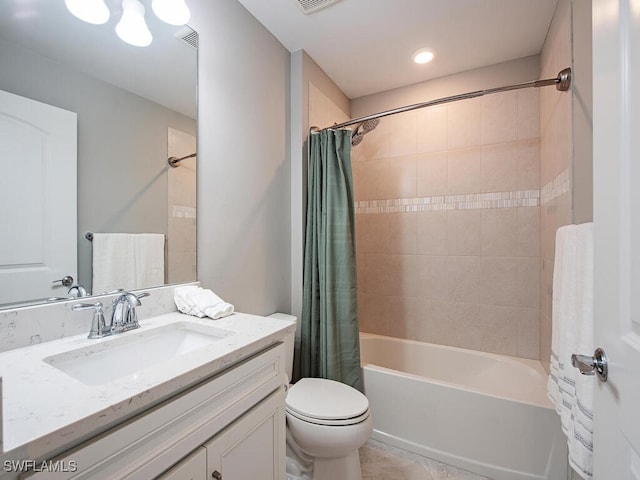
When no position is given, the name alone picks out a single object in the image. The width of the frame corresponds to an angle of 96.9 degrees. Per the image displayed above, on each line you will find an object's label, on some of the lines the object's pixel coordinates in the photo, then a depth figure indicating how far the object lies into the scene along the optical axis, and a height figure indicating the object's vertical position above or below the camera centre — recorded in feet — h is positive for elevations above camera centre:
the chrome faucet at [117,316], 2.96 -0.81
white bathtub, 4.52 -3.16
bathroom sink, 2.58 -1.13
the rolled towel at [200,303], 3.61 -0.81
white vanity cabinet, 1.71 -1.45
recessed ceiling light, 6.23 +4.19
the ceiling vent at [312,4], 4.92 +4.17
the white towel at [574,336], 2.77 -1.08
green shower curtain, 5.80 -0.66
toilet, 4.09 -2.77
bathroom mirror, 2.79 +1.56
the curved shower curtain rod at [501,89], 4.37 +2.61
